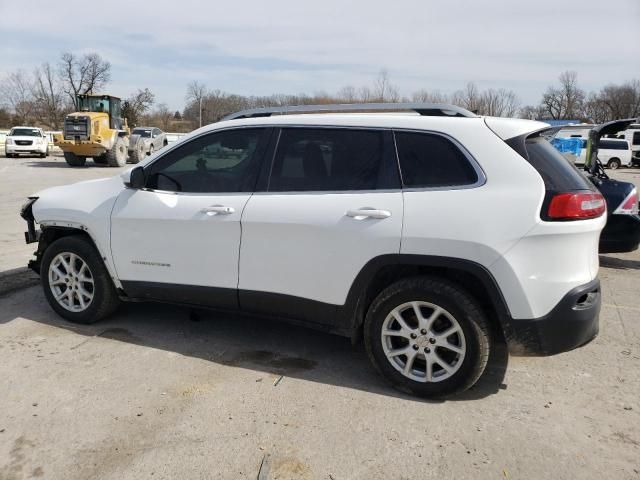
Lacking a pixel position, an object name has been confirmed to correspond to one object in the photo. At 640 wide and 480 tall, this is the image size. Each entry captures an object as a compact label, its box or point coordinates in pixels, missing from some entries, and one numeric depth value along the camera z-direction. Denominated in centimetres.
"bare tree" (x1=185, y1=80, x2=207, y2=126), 6164
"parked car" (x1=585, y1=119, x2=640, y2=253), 634
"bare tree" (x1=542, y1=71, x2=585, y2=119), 9144
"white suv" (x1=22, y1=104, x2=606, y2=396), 308
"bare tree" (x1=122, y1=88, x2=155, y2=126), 6479
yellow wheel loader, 2222
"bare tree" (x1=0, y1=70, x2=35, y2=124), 6238
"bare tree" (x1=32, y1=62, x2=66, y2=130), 6638
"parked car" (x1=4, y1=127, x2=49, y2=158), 2697
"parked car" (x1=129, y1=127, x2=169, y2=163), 2651
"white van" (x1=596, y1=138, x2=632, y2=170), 3153
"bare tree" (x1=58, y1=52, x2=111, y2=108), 7680
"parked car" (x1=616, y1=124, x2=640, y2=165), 3394
